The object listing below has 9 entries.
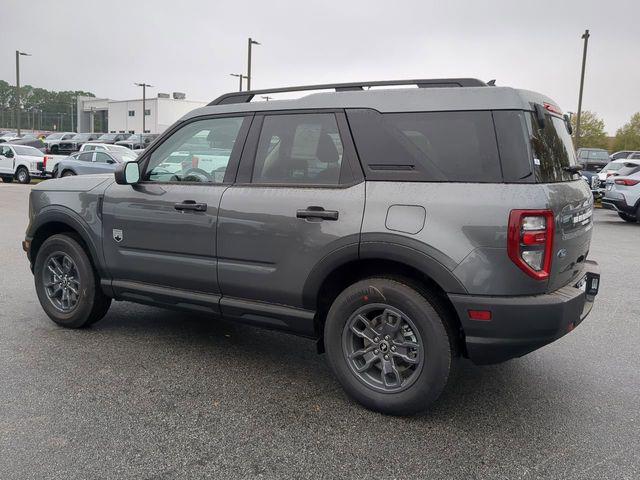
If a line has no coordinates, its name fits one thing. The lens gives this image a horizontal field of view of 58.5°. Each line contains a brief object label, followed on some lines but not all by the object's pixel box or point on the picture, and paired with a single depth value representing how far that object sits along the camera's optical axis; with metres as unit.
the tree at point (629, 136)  61.13
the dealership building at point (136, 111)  83.12
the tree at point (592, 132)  62.19
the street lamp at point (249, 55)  32.20
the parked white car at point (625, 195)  13.70
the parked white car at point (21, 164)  23.27
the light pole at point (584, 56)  26.94
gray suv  3.07
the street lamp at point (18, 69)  42.94
